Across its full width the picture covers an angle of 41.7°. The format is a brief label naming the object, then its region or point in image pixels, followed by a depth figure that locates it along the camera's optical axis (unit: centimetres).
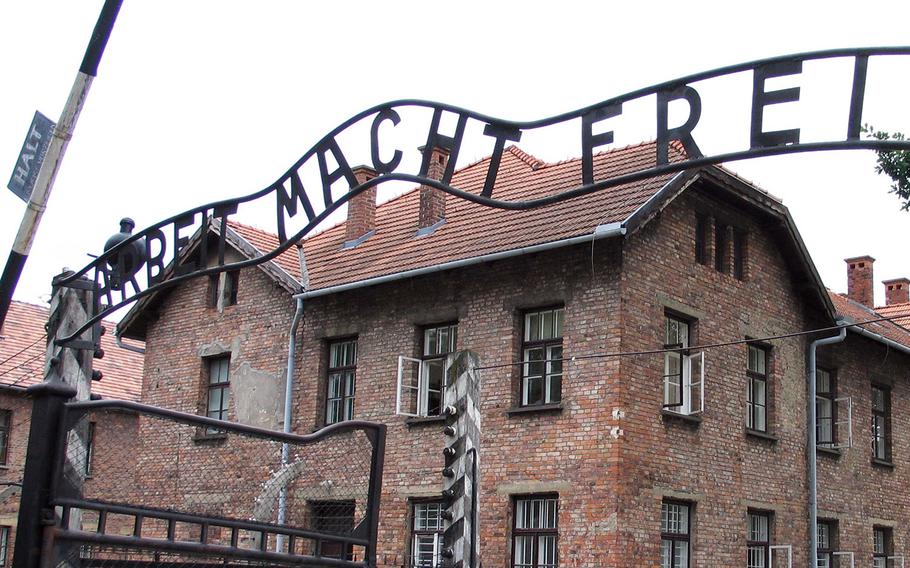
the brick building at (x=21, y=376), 2903
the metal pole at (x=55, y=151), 699
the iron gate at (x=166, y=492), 493
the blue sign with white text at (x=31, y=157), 706
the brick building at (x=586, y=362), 1720
